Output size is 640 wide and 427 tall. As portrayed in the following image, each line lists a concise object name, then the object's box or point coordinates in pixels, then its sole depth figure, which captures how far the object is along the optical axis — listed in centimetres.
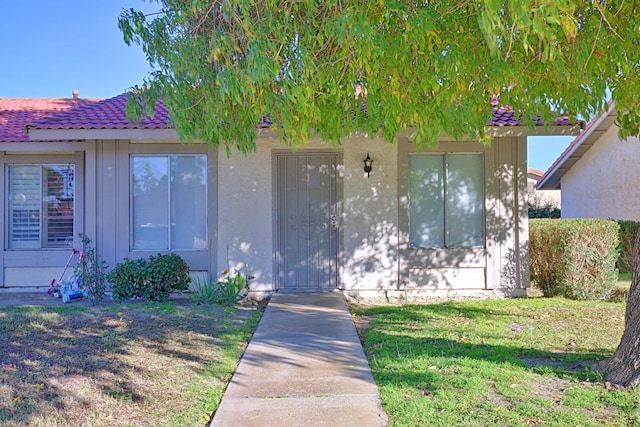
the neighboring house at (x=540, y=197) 2697
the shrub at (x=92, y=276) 856
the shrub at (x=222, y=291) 879
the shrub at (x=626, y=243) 1276
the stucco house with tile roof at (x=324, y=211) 946
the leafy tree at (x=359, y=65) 463
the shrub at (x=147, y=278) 867
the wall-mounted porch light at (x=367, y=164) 938
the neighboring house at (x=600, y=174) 1557
